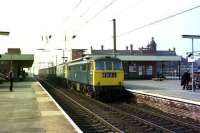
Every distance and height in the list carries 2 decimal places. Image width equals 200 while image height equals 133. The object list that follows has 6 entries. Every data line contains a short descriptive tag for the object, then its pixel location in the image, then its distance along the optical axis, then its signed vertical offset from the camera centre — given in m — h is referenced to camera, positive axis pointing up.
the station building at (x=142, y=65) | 32.70 +0.97
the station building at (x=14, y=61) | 36.52 +1.88
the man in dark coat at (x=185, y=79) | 16.78 -0.52
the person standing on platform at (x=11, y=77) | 18.49 -0.37
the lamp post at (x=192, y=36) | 15.12 +2.24
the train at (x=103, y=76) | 14.47 -0.25
